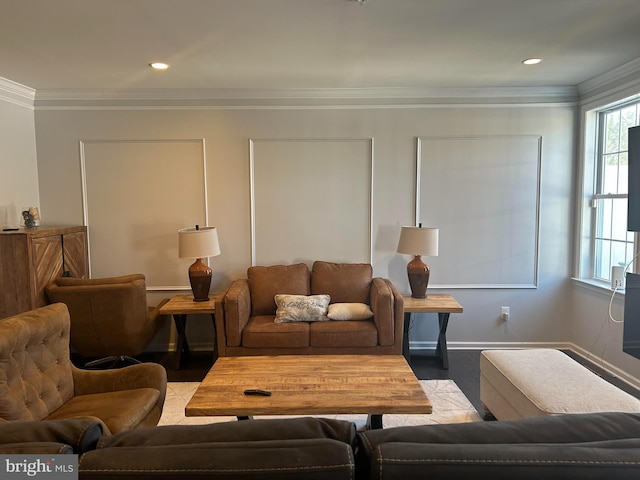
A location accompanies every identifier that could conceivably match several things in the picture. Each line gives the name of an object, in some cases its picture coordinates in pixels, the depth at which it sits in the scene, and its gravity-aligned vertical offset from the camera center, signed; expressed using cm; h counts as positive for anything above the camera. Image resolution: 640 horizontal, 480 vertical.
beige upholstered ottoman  194 -91
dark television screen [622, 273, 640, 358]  246 -66
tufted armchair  188 -89
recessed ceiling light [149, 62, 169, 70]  308 +110
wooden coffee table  198 -93
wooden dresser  311 -41
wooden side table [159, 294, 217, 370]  344 -82
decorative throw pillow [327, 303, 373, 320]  341 -84
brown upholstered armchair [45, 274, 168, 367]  327 -82
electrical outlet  404 -103
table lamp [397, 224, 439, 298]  360 -35
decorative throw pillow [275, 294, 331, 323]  341 -81
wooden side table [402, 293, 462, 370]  343 -83
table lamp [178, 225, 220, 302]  353 -34
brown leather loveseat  325 -94
